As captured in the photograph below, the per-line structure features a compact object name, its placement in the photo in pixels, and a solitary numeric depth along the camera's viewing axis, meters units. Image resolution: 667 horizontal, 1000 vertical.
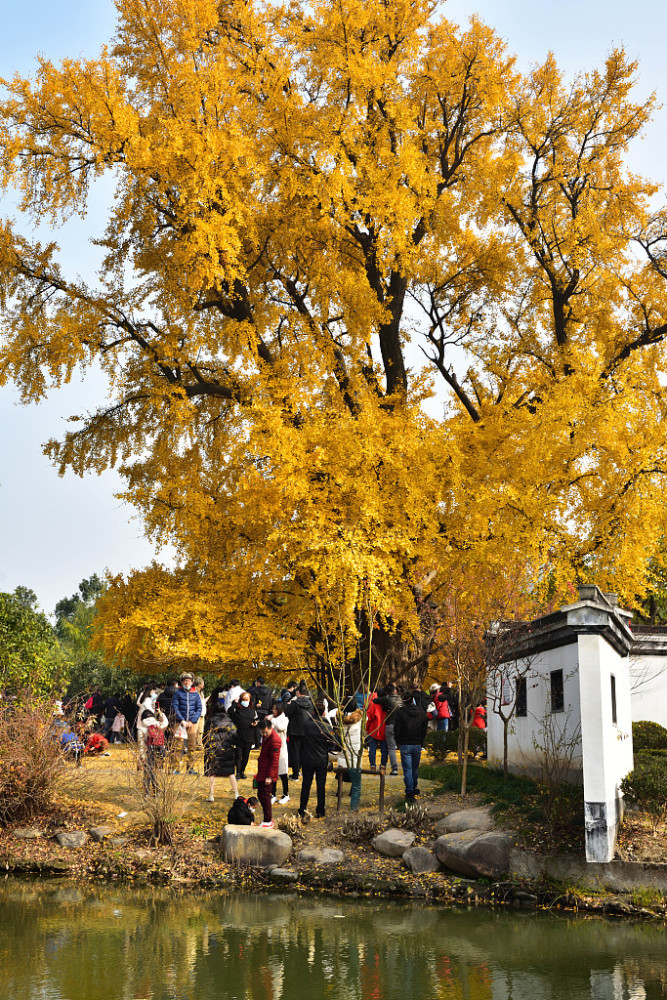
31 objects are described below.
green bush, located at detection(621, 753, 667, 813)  15.65
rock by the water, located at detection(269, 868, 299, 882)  14.44
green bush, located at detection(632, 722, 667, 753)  19.55
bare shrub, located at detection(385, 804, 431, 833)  15.73
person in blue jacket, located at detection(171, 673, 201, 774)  17.89
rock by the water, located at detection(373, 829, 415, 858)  15.13
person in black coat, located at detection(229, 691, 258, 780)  17.59
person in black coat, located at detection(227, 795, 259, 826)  15.63
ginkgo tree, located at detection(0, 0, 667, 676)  20.80
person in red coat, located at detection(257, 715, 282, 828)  15.59
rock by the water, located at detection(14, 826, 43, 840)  15.62
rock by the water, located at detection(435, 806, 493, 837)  15.39
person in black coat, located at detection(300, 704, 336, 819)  16.59
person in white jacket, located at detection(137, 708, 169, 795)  15.59
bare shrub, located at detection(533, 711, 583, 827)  14.66
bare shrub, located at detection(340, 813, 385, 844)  15.67
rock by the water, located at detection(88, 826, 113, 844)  15.74
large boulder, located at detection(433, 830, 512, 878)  14.19
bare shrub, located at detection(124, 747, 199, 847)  15.41
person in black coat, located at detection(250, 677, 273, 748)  19.12
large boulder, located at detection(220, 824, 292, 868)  14.85
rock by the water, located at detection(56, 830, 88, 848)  15.49
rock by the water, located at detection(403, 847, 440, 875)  14.69
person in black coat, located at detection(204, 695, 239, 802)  17.70
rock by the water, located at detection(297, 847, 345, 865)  14.81
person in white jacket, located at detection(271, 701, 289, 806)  16.83
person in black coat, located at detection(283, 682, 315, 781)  17.03
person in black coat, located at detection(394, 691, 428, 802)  16.91
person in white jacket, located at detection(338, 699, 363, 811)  17.03
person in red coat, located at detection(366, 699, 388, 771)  19.31
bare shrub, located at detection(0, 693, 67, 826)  15.80
